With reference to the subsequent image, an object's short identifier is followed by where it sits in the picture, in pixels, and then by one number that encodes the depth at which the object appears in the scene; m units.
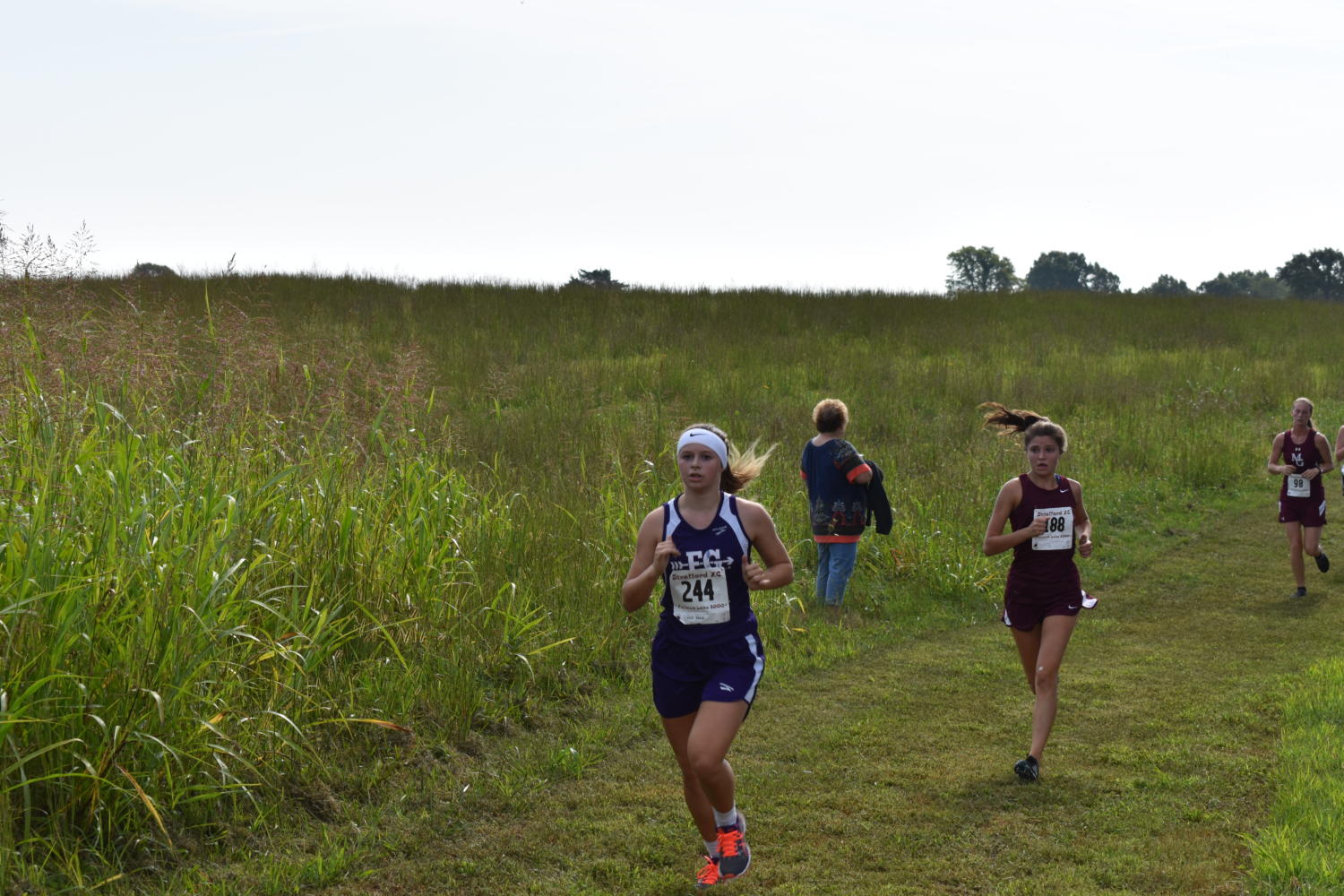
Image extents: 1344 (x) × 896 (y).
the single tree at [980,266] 124.81
